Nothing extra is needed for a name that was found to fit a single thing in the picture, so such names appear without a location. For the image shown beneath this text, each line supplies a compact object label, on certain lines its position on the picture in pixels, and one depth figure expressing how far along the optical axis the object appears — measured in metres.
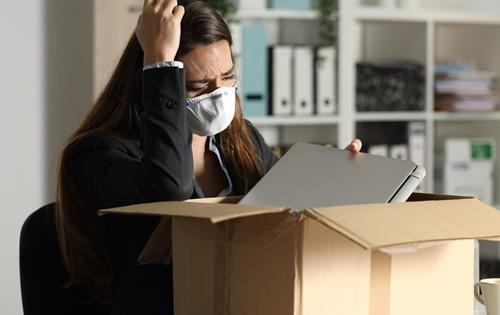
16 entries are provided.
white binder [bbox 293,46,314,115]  5.84
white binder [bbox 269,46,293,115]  5.78
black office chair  2.44
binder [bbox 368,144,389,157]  6.21
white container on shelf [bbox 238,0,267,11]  5.81
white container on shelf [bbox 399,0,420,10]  6.34
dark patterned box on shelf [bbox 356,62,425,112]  6.25
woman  2.22
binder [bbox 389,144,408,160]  6.32
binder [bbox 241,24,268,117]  5.70
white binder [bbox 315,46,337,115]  5.92
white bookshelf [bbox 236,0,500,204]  6.00
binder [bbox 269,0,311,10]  5.92
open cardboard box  1.62
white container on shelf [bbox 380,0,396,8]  6.32
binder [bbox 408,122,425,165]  6.40
